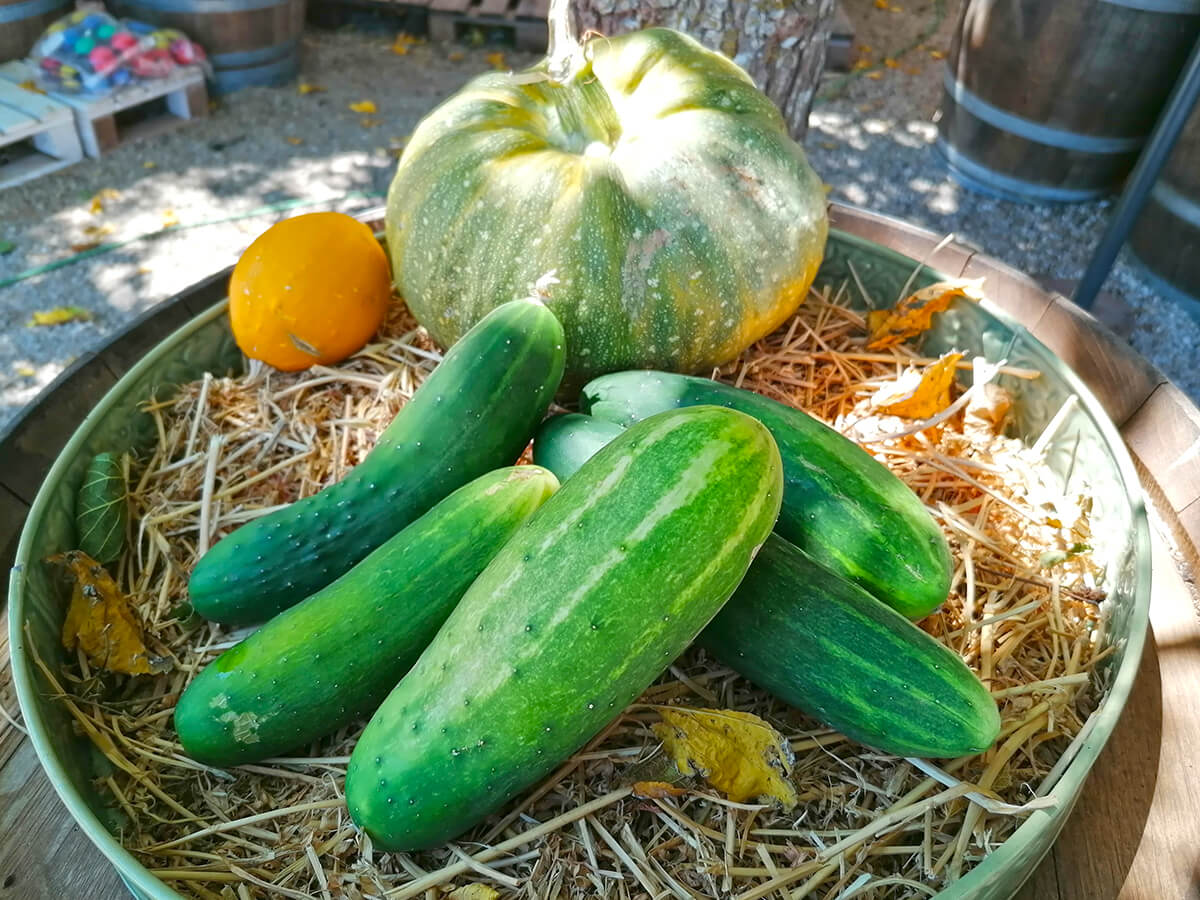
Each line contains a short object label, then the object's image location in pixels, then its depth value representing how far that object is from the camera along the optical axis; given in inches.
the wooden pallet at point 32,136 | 50.4
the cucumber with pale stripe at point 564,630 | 14.1
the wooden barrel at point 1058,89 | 43.1
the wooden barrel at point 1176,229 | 42.2
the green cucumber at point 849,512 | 17.5
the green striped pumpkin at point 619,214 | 21.5
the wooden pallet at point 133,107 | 53.1
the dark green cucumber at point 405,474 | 18.6
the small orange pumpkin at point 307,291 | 23.8
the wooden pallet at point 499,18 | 66.3
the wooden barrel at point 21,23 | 55.2
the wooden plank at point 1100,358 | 23.5
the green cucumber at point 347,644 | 16.3
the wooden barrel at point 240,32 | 58.3
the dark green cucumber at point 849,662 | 15.6
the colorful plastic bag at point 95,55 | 53.6
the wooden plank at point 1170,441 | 21.6
